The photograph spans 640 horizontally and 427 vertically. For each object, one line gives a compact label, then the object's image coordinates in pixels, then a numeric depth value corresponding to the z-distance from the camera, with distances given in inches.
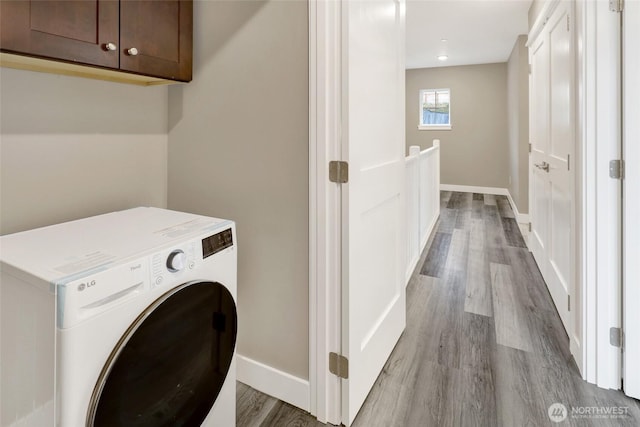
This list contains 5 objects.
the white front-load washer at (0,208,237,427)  32.8
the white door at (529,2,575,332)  82.6
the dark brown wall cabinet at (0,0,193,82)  44.2
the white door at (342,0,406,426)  55.5
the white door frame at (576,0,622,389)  62.7
